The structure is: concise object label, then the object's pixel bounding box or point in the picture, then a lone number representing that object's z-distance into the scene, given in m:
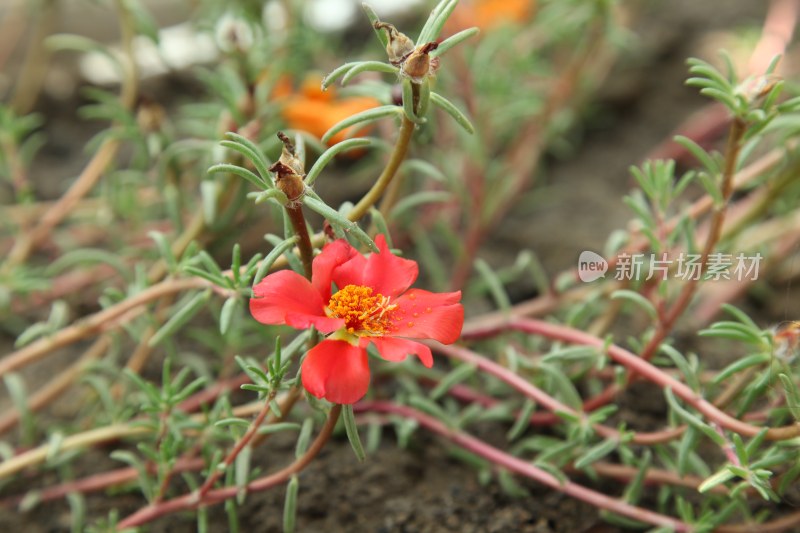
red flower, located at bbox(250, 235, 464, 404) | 0.41
